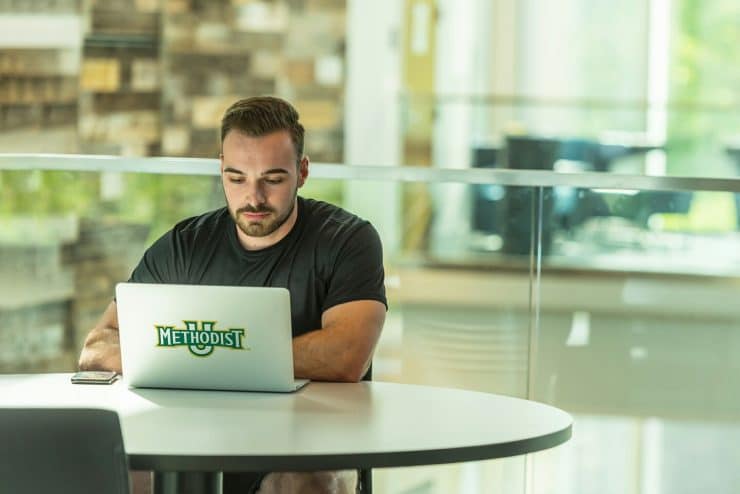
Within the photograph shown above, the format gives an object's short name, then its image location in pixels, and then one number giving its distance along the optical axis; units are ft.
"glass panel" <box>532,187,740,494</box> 17.95
